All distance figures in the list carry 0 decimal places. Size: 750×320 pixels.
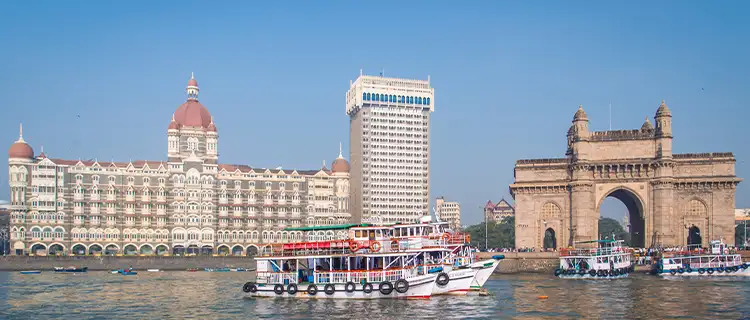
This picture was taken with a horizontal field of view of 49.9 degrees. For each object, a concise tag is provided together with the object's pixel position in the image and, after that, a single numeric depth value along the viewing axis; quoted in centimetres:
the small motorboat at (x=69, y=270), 11492
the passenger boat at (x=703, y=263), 8275
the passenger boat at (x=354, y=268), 5800
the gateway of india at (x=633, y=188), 9012
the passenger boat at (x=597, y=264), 8050
